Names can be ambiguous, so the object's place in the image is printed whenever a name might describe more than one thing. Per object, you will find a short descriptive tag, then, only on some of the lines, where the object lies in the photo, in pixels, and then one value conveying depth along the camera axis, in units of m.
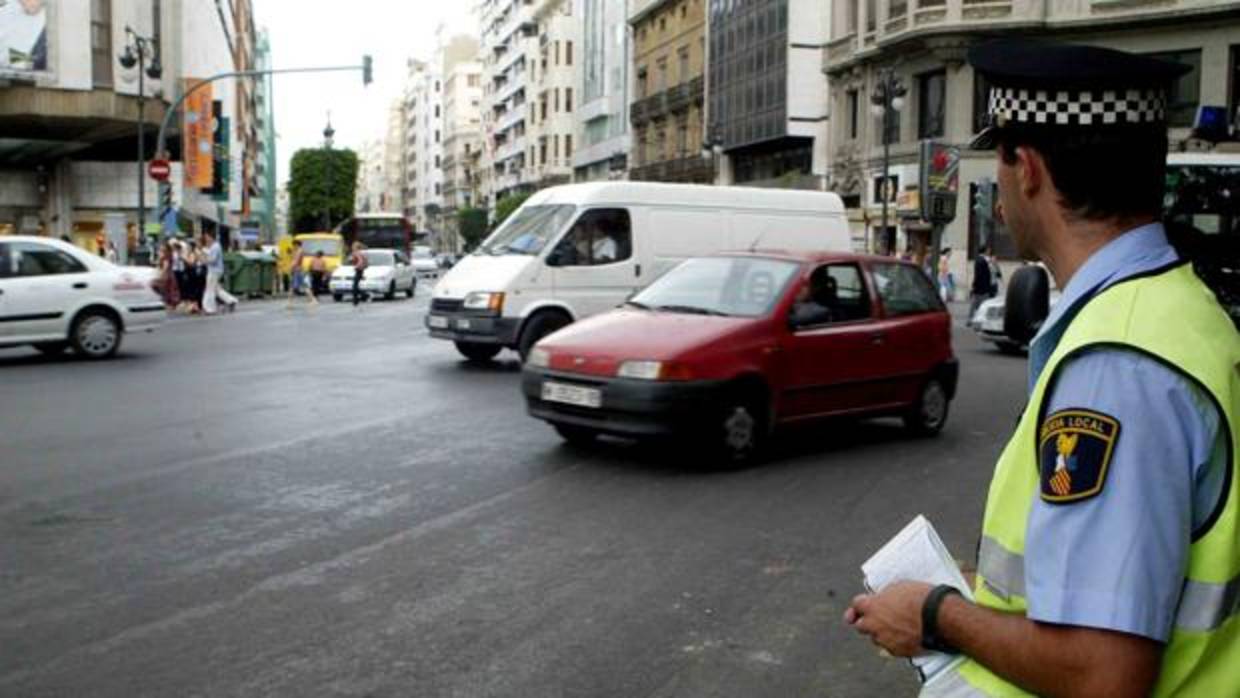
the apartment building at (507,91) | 106.88
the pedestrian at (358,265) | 33.35
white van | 15.02
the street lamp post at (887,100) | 35.78
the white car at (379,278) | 37.22
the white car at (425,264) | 65.88
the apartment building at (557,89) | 95.06
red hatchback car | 8.55
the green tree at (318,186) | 121.44
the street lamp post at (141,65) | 30.95
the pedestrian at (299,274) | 34.56
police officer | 1.49
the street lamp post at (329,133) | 53.76
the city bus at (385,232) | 56.75
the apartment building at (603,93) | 80.56
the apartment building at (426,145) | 170.50
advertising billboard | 32.41
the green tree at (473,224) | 118.69
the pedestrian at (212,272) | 27.80
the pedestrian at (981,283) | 25.59
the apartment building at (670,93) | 65.62
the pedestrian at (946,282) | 35.25
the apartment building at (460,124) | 145.38
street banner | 40.28
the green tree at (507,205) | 93.75
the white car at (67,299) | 15.47
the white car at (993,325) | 20.50
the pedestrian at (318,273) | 38.78
